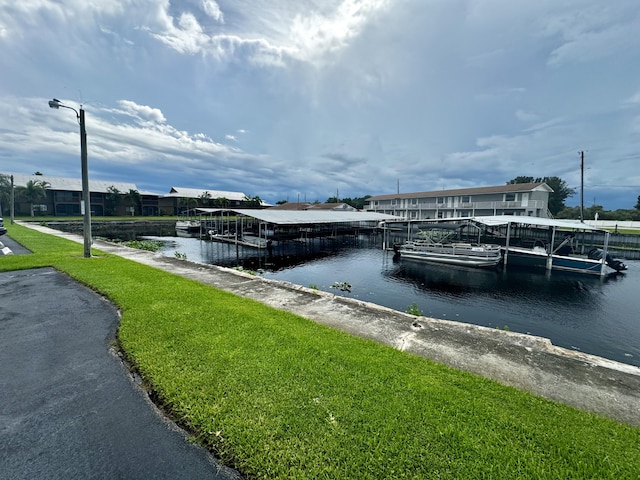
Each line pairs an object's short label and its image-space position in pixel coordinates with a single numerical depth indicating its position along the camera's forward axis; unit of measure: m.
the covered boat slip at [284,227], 27.89
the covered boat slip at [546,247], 18.52
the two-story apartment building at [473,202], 40.19
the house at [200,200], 65.62
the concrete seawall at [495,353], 3.67
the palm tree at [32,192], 47.66
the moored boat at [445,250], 19.69
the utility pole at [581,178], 32.38
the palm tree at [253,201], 72.06
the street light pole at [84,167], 11.90
